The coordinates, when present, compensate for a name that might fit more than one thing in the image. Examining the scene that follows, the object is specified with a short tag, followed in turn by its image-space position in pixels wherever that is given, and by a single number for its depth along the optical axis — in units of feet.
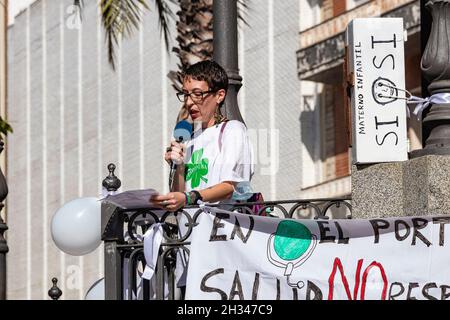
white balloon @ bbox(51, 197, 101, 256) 35.58
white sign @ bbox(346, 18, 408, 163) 33.06
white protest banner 30.83
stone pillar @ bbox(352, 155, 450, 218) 31.53
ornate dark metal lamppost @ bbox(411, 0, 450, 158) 33.01
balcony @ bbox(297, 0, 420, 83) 88.79
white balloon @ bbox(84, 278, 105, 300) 45.21
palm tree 74.54
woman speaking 31.89
